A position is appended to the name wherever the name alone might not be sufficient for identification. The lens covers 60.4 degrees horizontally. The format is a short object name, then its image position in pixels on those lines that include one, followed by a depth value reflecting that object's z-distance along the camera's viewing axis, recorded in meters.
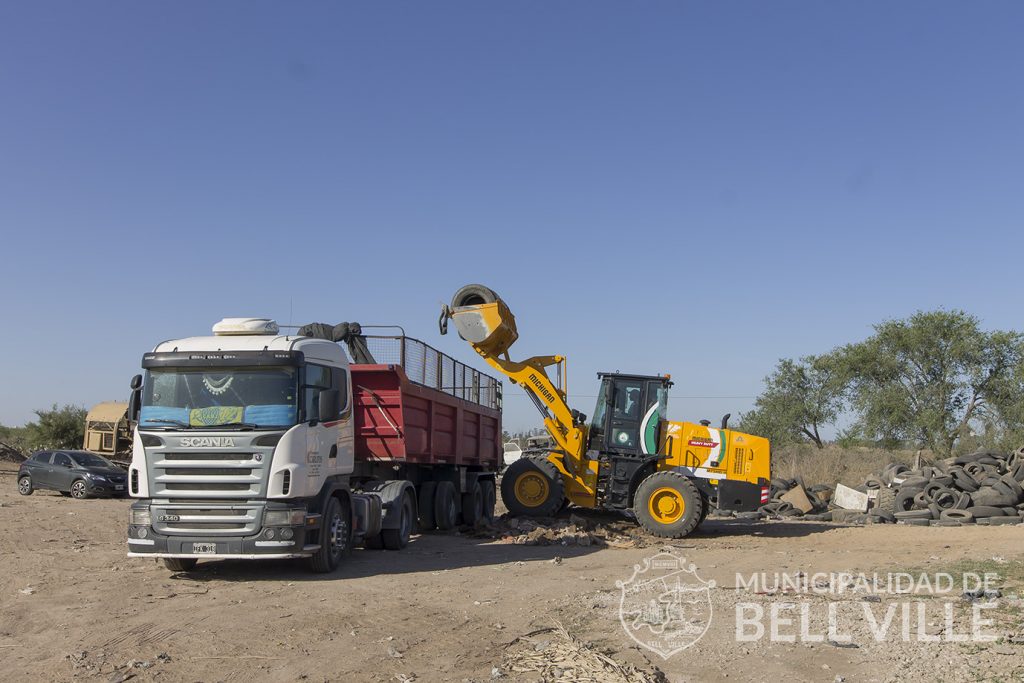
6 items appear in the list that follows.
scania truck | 10.32
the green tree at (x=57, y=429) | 44.56
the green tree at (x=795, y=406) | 43.84
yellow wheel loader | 16.98
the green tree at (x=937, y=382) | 36.94
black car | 26.03
